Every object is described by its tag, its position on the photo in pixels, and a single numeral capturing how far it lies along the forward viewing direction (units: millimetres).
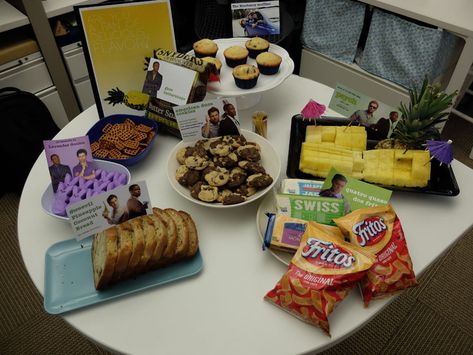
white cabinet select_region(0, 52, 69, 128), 1870
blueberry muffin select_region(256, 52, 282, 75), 1247
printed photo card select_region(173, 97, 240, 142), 1051
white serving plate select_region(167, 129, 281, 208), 927
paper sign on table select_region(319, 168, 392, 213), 880
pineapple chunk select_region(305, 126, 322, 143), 1102
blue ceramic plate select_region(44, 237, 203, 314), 794
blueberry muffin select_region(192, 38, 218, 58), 1303
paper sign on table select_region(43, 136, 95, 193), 967
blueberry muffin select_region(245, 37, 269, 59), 1313
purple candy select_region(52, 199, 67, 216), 922
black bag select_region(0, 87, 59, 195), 1803
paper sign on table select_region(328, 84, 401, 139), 1058
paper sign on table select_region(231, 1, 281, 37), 1450
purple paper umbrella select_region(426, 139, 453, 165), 915
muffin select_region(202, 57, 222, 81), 1198
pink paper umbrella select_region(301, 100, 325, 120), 1081
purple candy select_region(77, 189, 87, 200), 946
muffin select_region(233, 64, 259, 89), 1185
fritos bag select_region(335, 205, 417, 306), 767
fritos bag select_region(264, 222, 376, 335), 725
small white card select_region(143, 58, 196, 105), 1102
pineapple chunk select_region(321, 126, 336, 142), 1104
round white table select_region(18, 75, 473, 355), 748
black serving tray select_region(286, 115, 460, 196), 984
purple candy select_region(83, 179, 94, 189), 975
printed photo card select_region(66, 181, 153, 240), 836
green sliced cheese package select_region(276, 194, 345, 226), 869
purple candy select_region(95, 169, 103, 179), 1010
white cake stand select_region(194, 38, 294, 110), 1191
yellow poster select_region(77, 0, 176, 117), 1128
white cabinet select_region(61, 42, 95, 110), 2039
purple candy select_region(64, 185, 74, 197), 952
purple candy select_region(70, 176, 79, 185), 973
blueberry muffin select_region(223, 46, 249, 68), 1274
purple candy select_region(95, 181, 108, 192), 968
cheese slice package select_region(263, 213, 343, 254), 825
